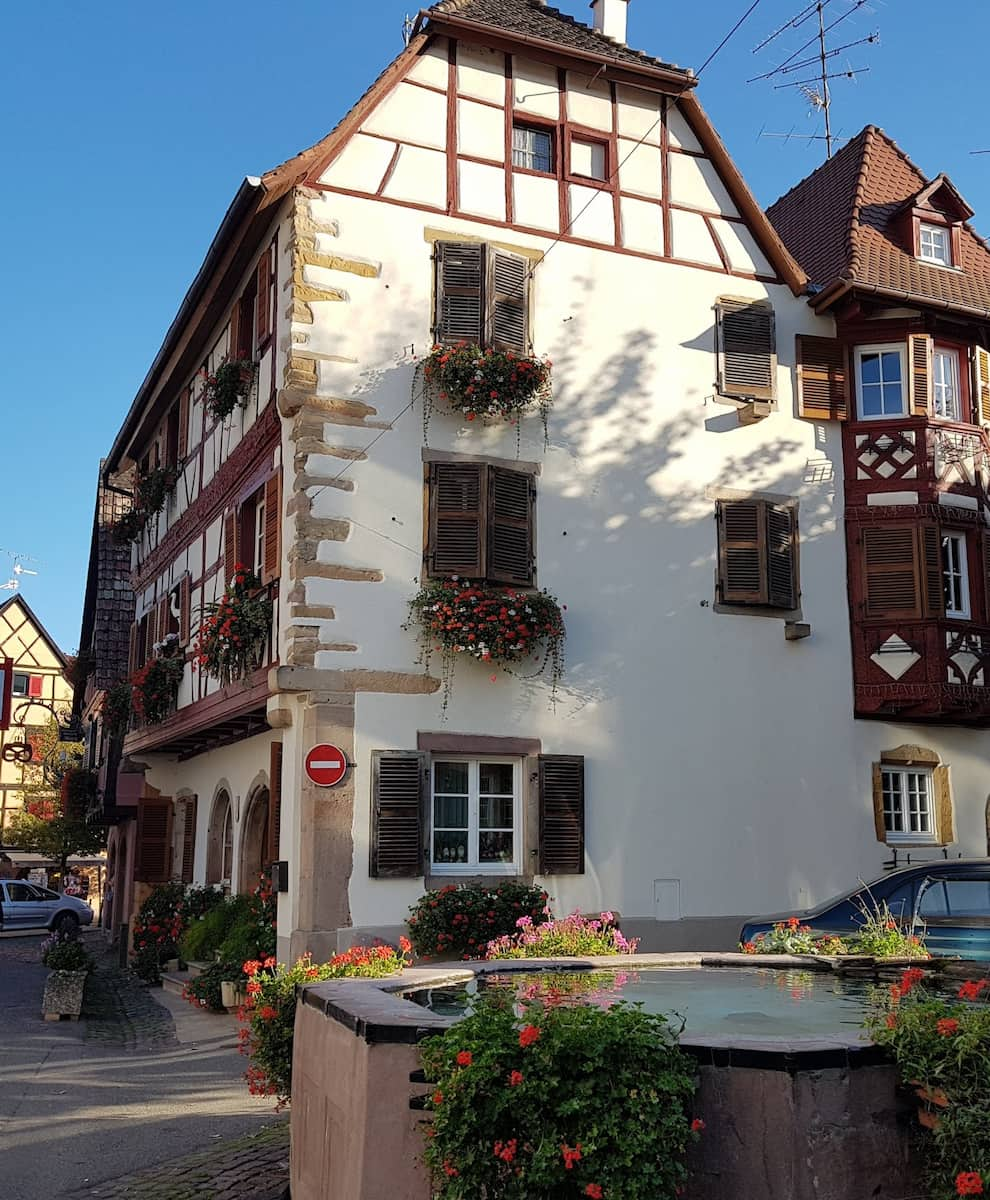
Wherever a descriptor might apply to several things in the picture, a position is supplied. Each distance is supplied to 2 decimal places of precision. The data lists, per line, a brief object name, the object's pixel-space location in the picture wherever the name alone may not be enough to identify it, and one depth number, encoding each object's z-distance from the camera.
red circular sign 13.09
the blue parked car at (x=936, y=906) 9.62
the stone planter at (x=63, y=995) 15.06
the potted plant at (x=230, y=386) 16.44
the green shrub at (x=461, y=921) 13.07
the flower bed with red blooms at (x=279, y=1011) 7.03
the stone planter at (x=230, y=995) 14.31
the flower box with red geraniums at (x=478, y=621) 13.79
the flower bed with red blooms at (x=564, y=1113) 4.24
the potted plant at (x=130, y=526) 23.88
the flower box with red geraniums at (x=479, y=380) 14.33
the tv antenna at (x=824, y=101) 22.27
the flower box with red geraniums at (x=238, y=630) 14.70
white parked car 33.22
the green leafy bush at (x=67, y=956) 15.34
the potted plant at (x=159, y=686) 19.16
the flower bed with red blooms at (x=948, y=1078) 4.22
